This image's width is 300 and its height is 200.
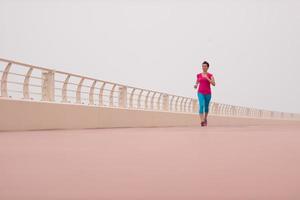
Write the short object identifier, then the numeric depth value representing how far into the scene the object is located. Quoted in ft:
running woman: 54.18
